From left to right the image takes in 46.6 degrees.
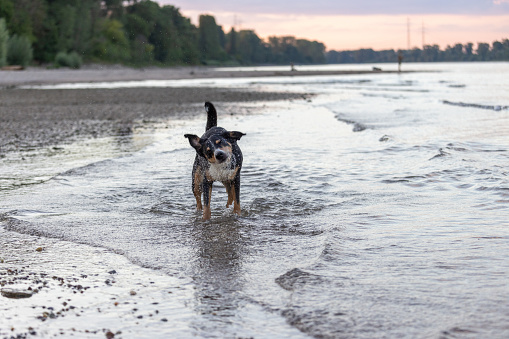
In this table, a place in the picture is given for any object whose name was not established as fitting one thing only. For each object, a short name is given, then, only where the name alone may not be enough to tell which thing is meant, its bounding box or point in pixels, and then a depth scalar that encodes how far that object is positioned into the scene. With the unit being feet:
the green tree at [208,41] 514.27
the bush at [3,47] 174.91
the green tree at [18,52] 201.71
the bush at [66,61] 227.61
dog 19.75
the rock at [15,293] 13.32
